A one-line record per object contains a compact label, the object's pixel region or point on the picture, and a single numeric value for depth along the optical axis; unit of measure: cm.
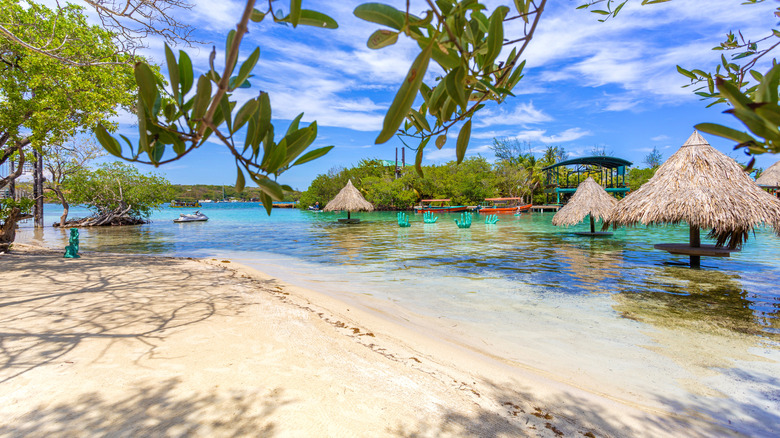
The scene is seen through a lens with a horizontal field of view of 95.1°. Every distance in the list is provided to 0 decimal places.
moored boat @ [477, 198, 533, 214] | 3391
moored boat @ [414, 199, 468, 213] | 3638
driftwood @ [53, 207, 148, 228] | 2271
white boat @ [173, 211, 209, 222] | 2906
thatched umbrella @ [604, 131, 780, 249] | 731
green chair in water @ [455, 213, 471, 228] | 2012
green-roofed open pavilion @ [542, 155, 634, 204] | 2619
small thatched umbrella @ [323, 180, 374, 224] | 2408
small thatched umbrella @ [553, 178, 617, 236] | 1294
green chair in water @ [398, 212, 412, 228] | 2120
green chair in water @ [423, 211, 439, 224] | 2353
